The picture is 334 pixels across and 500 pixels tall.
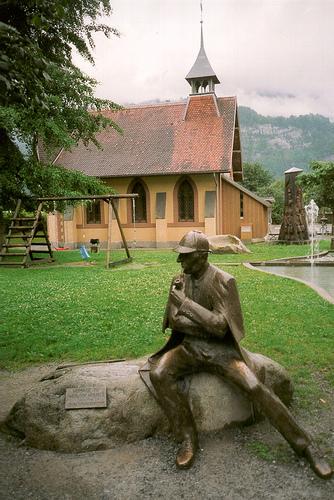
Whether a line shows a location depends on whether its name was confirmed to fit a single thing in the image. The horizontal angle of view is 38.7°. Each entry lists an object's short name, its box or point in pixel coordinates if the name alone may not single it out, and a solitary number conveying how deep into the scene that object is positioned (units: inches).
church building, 1186.6
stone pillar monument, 1115.9
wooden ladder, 720.5
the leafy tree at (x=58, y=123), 688.4
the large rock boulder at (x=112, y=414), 176.1
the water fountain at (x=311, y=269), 507.2
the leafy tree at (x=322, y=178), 948.2
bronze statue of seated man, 167.5
